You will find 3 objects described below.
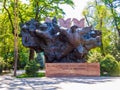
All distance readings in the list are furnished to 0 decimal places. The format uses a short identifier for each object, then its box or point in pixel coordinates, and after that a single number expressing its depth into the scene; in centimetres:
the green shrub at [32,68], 1447
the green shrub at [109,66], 1456
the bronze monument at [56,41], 1535
